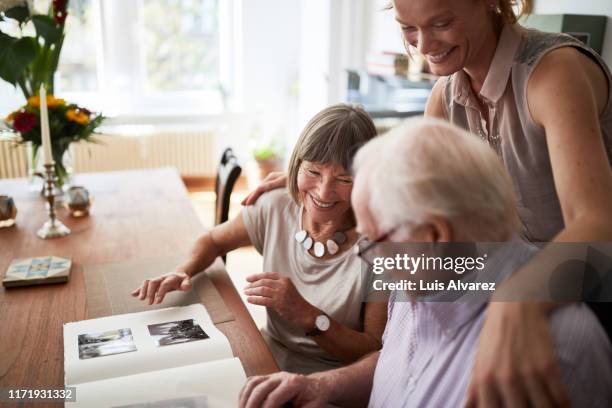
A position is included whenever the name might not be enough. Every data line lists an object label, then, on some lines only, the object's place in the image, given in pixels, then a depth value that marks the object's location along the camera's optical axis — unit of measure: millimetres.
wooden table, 1143
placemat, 1348
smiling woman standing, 598
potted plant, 5164
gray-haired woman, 1283
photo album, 989
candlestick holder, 1901
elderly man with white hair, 704
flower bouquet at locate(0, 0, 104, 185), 2152
